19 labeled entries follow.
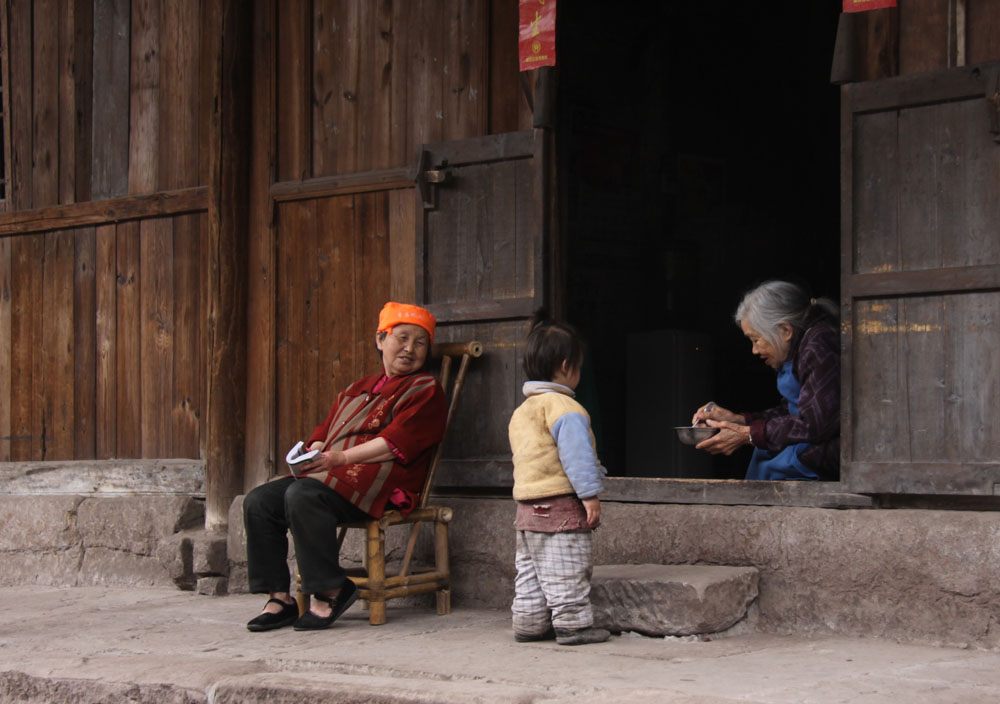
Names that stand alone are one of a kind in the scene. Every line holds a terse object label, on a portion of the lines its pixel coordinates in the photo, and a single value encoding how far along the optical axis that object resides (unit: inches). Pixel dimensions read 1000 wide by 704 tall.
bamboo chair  377.4
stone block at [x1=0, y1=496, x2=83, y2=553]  516.4
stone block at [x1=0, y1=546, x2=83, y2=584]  512.8
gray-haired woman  365.4
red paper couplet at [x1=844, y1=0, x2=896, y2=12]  327.3
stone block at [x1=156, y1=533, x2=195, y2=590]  480.7
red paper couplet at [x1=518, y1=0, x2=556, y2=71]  396.8
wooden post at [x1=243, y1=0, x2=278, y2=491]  474.9
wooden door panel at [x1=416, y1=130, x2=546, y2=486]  410.6
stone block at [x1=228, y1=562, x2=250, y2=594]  467.5
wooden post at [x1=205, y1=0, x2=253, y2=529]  476.4
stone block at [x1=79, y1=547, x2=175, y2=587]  490.3
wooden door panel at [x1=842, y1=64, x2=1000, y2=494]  326.6
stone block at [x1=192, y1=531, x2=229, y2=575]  471.5
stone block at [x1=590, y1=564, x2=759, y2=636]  332.5
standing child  331.0
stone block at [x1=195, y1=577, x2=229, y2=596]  468.8
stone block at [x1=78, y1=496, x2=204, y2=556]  489.1
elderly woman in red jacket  369.1
